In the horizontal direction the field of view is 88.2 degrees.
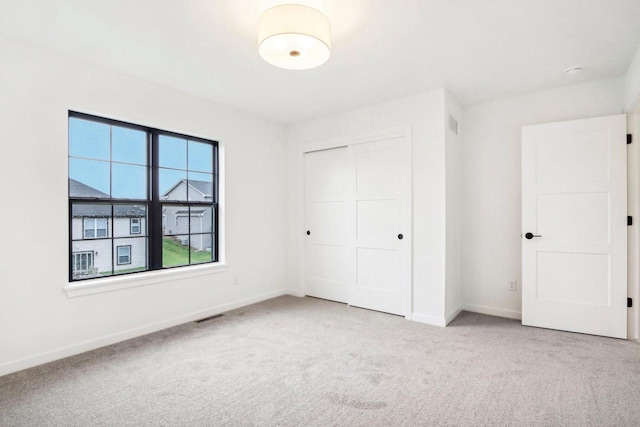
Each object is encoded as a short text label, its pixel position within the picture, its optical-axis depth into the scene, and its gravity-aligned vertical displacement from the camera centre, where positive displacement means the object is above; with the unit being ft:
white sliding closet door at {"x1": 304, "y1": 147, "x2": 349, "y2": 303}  14.94 -0.49
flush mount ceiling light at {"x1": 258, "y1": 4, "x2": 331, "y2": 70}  6.78 +3.76
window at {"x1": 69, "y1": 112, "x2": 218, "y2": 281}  10.08 +0.56
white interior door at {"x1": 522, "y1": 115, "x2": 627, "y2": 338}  10.56 -0.44
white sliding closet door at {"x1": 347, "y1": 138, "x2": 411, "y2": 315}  12.83 -0.48
